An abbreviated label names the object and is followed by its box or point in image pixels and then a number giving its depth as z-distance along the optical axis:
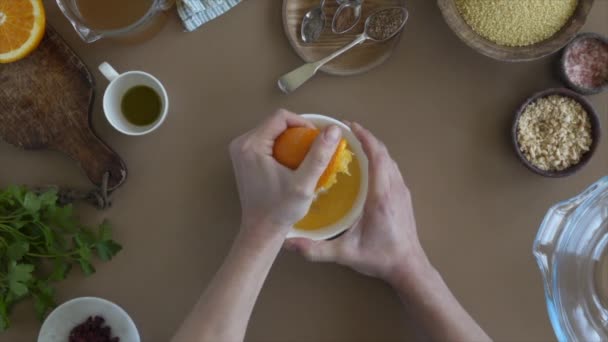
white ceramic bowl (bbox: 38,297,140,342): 1.05
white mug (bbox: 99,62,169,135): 1.06
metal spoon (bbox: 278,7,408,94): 1.08
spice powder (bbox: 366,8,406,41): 1.08
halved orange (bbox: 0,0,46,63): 1.06
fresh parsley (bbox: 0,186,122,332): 1.02
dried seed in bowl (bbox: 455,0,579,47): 1.02
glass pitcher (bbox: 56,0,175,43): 1.06
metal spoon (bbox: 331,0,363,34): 1.08
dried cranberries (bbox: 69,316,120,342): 1.05
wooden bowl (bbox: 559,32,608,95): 1.06
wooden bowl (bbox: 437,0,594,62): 1.03
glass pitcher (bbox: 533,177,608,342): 0.96
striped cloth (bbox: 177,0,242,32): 1.09
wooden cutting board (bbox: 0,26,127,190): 1.09
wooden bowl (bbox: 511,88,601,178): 1.04
